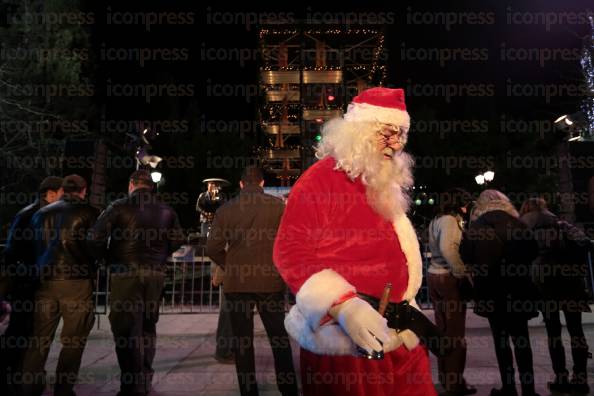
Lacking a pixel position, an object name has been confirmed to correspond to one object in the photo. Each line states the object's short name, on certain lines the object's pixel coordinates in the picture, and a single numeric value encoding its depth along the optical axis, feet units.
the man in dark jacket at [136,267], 14.40
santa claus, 6.69
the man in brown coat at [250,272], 13.64
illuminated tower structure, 107.76
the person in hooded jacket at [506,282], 13.74
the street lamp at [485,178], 67.62
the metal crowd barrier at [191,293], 27.91
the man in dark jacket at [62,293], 13.33
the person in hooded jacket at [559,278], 15.29
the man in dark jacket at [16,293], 13.33
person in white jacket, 14.97
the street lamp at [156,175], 50.34
